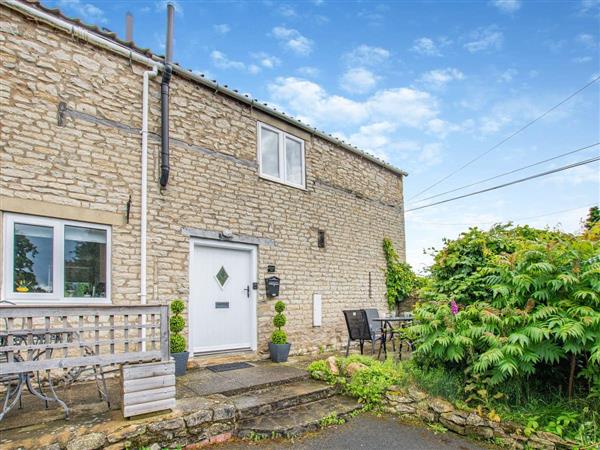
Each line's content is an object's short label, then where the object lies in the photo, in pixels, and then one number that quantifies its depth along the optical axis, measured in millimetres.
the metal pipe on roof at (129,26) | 7387
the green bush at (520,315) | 3822
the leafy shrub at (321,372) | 5480
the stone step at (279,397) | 4383
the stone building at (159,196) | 5035
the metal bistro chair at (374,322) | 8194
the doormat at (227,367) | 6086
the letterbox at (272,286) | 7590
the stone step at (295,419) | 4023
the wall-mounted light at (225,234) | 6988
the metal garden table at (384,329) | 7106
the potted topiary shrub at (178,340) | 5664
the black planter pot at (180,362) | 5641
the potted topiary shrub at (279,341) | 7016
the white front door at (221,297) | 6680
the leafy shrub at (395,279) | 11109
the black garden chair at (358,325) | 6918
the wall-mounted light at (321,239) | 9047
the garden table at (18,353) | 3299
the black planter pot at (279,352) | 7004
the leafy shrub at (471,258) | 4996
